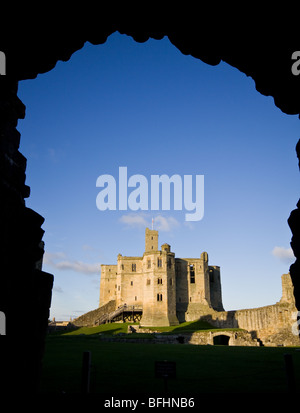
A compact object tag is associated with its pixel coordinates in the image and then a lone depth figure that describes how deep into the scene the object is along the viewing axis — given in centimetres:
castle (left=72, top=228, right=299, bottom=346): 4619
